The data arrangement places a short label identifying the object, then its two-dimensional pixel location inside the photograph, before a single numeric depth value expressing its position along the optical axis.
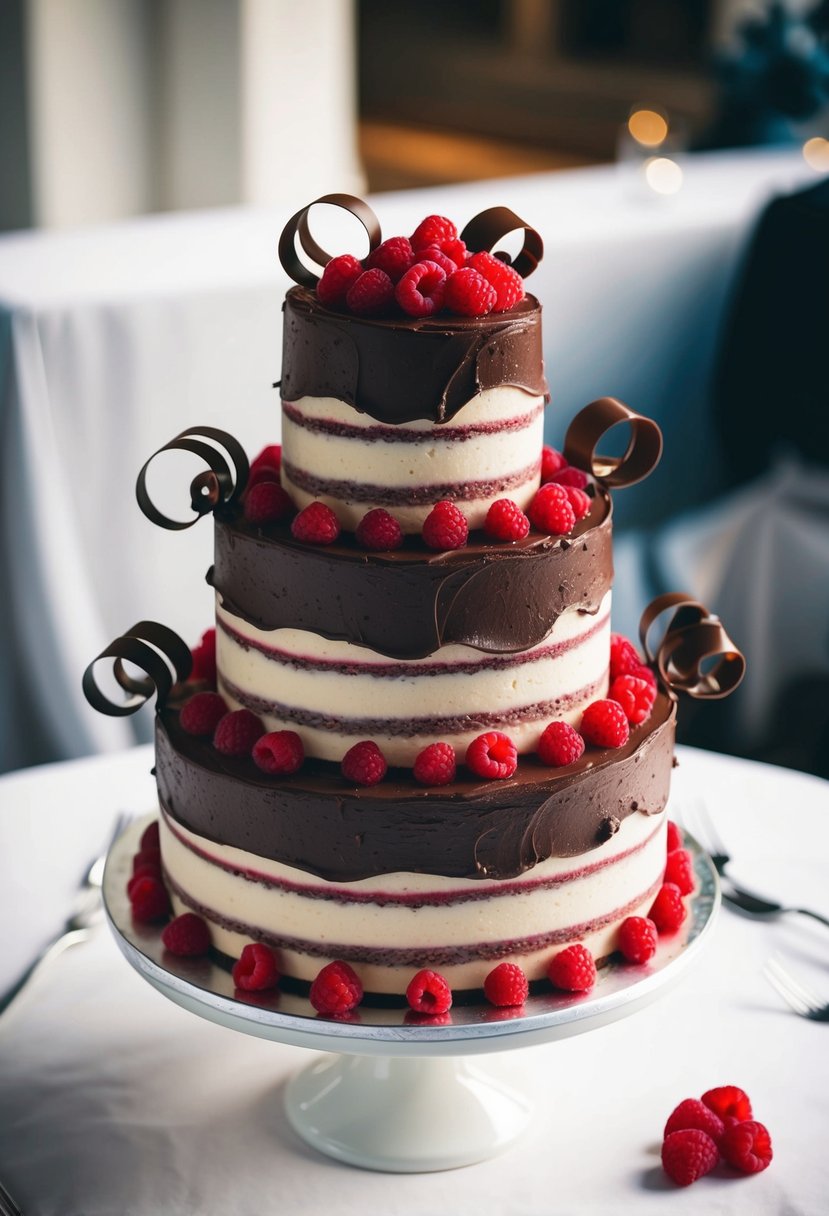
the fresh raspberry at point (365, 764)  1.23
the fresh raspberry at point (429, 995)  1.23
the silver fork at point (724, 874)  1.68
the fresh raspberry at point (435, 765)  1.23
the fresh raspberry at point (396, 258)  1.24
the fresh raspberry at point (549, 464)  1.40
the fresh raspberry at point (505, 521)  1.25
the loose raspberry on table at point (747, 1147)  1.25
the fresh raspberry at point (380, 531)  1.23
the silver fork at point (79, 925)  1.55
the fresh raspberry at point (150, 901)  1.39
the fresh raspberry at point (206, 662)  1.51
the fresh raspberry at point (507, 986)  1.24
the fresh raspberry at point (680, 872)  1.45
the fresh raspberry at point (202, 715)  1.37
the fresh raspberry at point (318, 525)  1.24
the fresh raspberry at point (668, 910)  1.38
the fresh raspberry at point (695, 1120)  1.28
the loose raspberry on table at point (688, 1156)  1.24
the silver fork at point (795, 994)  1.51
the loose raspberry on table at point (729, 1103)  1.30
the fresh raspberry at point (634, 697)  1.39
